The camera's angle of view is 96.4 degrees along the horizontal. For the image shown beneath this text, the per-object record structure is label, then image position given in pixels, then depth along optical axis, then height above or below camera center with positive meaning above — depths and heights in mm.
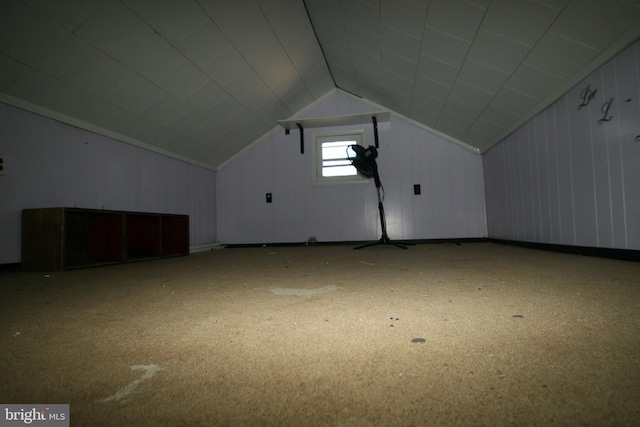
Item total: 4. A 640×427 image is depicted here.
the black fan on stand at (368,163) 3832 +874
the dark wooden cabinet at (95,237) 2186 -78
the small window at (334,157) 4824 +1154
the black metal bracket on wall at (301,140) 4926 +1456
